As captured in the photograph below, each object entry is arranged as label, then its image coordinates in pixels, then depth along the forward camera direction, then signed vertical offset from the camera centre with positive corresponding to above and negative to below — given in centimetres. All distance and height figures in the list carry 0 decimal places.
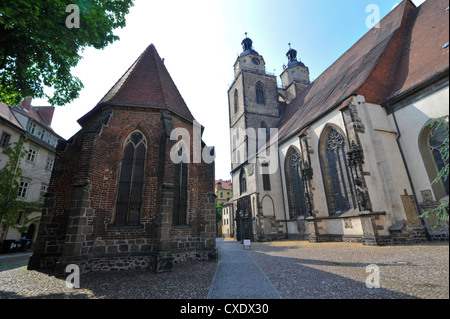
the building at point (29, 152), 1527 +652
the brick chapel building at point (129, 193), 676 +134
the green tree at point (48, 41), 566 +580
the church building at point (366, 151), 1005 +437
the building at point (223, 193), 5191 +827
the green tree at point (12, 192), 1470 +291
